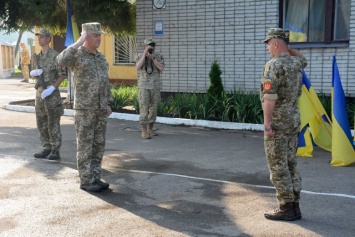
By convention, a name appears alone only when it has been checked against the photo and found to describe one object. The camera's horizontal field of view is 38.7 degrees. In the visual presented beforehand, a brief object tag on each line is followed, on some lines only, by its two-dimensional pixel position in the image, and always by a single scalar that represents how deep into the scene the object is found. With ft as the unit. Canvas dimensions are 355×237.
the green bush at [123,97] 43.48
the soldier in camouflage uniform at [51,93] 25.00
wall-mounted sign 42.88
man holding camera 31.86
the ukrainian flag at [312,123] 26.50
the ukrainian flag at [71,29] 41.57
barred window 69.62
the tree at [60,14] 40.60
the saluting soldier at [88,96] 19.43
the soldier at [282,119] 15.67
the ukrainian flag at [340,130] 24.30
